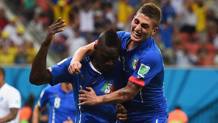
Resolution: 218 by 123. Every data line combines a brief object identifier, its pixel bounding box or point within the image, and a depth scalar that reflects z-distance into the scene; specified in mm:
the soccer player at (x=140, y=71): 8250
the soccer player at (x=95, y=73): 8320
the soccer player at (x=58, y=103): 12830
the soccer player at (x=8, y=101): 12664
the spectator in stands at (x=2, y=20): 20833
